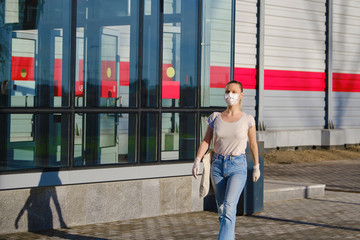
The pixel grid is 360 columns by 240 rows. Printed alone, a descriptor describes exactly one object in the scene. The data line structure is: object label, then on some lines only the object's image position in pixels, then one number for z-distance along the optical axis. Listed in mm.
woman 6250
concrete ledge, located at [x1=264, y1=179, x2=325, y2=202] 10734
